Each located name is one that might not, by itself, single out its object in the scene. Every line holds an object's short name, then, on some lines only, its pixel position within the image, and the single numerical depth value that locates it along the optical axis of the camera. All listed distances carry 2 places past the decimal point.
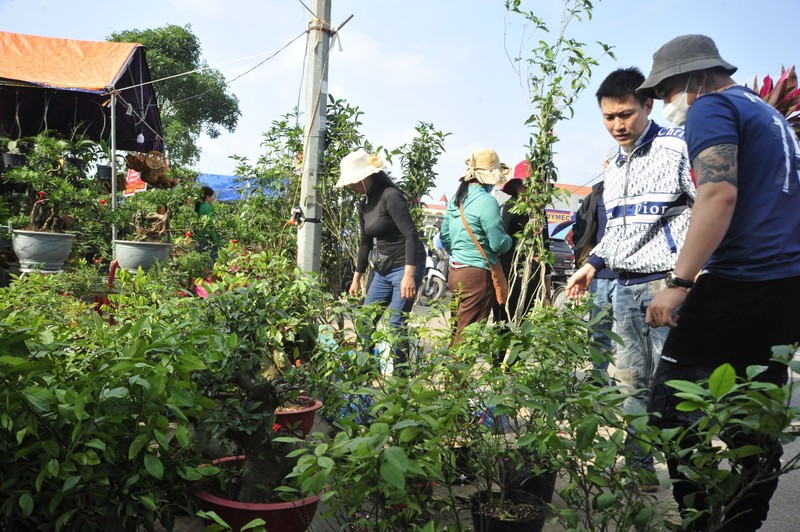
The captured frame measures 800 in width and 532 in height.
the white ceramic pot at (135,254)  6.28
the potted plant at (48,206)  6.73
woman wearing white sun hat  4.45
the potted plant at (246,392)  2.12
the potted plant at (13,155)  8.84
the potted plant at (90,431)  1.37
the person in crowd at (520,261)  4.59
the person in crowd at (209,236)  8.87
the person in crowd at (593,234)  4.05
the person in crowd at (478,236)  4.30
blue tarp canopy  19.36
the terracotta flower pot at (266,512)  2.07
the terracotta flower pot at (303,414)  3.19
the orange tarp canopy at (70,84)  10.13
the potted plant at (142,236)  6.29
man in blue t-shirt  1.97
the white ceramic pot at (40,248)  6.68
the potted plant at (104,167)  9.66
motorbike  13.96
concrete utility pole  5.02
